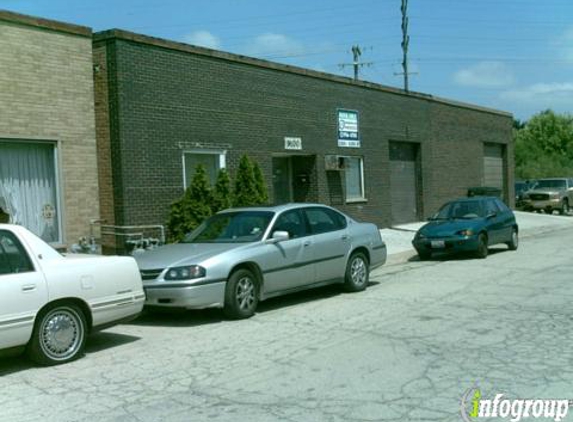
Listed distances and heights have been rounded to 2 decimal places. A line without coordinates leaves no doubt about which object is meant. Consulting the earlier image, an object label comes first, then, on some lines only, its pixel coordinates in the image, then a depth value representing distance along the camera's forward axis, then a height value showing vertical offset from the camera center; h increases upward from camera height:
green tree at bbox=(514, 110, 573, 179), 57.22 +4.11
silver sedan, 9.19 -0.86
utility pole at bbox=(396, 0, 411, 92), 37.12 +8.05
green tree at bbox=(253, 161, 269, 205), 16.58 +0.25
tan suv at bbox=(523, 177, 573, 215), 34.50 -0.50
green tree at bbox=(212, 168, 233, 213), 15.55 +0.18
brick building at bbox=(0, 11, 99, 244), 12.80 +1.43
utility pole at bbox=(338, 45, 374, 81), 49.12 +9.33
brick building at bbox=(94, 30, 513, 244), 14.56 +1.69
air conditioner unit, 20.91 +0.91
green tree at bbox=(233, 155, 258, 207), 16.30 +0.25
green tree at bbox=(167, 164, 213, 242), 15.12 -0.17
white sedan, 6.95 -0.94
